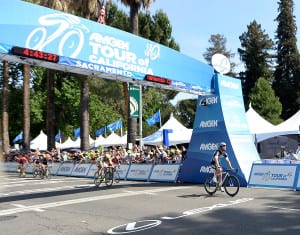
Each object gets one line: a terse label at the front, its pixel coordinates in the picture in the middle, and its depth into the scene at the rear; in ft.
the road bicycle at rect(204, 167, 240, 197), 44.45
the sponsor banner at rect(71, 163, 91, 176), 81.61
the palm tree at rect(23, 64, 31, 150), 107.86
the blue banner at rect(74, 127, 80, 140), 163.37
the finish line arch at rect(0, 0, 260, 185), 40.04
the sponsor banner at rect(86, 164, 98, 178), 79.26
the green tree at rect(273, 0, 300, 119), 219.61
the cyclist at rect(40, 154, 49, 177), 81.88
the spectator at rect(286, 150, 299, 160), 63.99
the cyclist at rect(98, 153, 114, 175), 61.41
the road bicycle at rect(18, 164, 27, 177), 88.18
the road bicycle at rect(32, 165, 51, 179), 81.77
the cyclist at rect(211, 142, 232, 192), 45.42
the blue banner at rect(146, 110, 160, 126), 125.39
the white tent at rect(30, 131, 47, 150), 167.43
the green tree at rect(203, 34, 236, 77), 261.65
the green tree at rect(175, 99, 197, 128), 237.25
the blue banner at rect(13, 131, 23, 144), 175.57
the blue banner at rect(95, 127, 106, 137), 155.02
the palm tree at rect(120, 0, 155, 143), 84.48
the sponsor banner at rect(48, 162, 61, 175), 91.26
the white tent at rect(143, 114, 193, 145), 105.50
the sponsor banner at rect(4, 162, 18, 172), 104.13
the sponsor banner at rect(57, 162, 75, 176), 86.99
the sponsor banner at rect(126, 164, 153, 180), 67.92
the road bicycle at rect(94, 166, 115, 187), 60.34
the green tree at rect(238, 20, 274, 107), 233.76
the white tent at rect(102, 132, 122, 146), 132.14
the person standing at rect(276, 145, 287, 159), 74.22
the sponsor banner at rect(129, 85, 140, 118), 80.25
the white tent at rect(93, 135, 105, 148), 138.95
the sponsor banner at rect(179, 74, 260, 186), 57.57
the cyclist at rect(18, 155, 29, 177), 88.22
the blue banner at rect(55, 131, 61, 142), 166.95
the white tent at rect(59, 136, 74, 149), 156.42
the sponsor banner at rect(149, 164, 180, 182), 62.90
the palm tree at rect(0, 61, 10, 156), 104.99
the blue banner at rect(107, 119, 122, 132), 142.00
